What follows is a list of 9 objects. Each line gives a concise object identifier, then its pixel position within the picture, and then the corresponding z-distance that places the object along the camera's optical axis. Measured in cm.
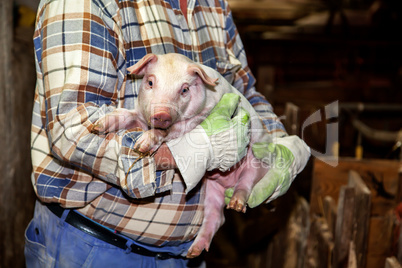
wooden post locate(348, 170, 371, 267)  253
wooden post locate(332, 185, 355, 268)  257
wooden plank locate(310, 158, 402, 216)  307
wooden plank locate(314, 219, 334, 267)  272
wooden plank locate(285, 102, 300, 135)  352
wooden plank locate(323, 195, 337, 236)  278
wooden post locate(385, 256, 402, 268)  193
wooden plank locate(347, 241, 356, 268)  255
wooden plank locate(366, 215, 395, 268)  296
